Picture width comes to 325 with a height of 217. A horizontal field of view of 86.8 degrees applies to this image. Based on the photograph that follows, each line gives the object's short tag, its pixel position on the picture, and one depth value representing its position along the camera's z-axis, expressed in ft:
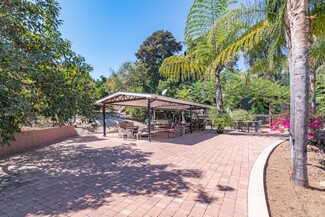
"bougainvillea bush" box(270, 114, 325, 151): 17.80
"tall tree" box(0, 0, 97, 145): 11.50
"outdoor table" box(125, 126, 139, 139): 36.12
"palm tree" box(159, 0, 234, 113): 37.45
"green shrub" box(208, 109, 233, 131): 41.29
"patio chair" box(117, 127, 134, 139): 36.17
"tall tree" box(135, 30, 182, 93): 100.32
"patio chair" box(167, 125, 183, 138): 39.52
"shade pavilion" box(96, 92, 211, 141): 30.33
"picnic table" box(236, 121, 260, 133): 46.42
